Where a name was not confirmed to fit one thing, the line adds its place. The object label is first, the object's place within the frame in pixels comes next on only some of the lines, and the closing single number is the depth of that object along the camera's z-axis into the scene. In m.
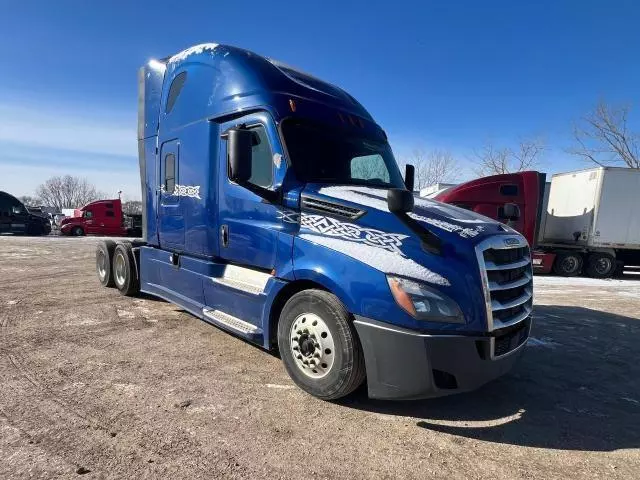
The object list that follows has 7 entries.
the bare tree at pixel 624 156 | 33.50
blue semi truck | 3.23
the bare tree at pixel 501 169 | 41.44
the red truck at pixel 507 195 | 13.19
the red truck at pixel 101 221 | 29.86
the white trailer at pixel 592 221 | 13.64
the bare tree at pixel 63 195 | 121.31
